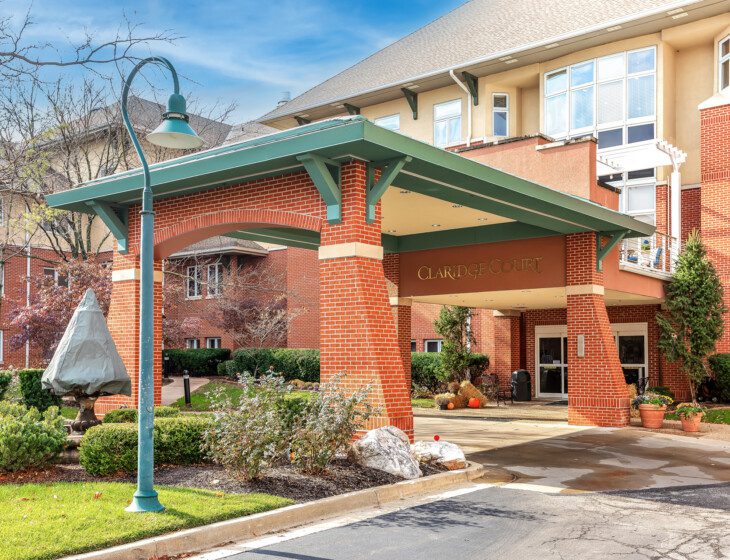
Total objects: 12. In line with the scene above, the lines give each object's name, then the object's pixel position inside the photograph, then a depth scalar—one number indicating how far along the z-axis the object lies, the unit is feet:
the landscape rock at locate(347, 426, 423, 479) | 33.91
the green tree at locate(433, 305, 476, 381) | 89.71
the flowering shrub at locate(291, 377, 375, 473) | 31.76
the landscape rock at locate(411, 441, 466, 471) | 37.24
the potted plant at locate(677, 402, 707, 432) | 56.95
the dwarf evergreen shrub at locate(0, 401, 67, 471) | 31.40
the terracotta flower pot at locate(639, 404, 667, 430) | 58.65
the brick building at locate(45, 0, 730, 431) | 38.78
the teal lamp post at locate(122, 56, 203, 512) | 25.61
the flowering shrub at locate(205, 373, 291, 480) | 29.55
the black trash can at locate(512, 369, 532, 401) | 90.84
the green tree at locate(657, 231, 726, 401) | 75.36
